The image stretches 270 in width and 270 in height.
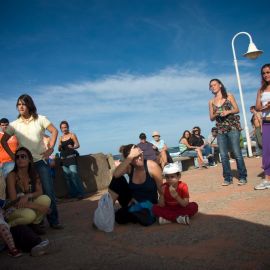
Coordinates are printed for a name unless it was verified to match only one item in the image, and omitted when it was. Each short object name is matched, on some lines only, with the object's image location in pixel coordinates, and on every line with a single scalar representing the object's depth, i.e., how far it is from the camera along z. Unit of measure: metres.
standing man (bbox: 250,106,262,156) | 11.70
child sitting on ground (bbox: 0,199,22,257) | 3.52
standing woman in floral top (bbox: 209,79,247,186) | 6.18
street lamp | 12.04
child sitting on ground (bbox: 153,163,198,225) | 4.34
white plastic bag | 4.40
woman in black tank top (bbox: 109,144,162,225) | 4.64
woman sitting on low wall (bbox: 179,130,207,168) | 12.48
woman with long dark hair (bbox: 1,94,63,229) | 4.81
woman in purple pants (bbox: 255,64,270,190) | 5.52
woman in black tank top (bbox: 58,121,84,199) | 8.26
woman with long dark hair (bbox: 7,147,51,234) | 4.04
